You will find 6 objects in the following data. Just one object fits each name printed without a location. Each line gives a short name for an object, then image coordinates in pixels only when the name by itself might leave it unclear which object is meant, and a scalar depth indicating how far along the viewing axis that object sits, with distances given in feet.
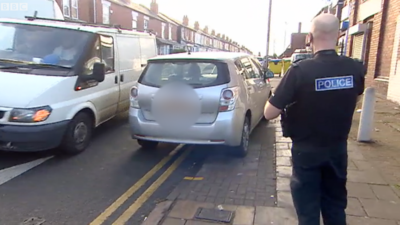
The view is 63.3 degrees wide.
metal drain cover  10.32
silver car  15.02
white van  14.10
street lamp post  39.78
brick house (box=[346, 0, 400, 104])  32.76
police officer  7.33
